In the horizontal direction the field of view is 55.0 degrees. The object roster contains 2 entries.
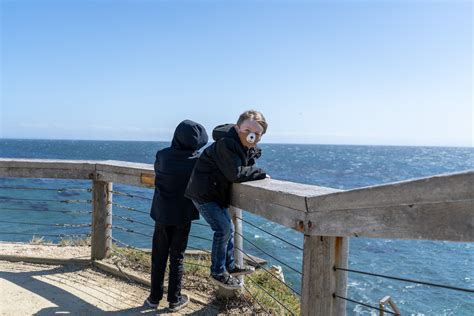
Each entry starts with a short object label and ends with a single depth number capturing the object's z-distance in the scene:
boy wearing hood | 3.73
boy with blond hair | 3.15
